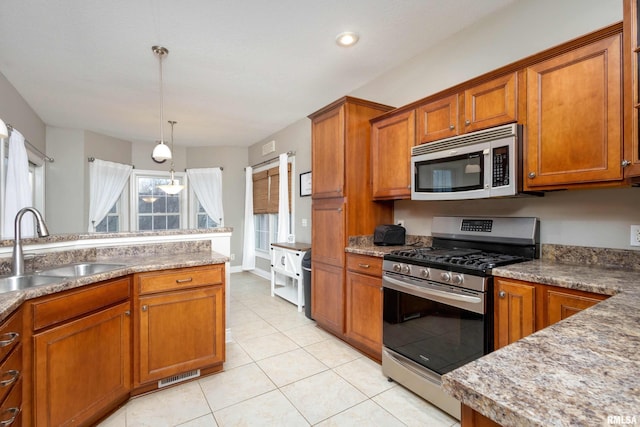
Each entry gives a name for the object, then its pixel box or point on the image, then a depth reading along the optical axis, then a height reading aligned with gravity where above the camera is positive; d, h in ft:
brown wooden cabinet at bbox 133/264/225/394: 6.52 -2.55
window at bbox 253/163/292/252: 17.42 +0.40
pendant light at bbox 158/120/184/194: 13.35 +1.08
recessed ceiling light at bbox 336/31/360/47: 8.11 +4.82
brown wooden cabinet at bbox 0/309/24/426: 3.93 -2.20
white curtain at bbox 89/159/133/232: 16.17 +1.41
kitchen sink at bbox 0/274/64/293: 5.46 -1.31
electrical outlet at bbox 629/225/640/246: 5.35 -0.43
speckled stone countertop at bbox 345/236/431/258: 8.20 -1.00
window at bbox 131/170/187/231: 18.63 +0.54
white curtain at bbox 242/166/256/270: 19.76 -1.31
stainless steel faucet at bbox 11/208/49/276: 5.59 -0.58
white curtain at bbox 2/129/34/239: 9.62 +0.84
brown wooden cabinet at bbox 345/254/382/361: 8.04 -2.60
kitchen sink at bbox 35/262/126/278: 6.28 -1.24
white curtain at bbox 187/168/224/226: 19.92 +1.54
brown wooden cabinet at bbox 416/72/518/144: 6.24 +2.38
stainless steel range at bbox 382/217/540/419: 5.73 -1.82
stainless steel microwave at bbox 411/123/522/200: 5.99 +1.05
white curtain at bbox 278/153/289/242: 15.58 +0.53
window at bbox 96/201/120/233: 17.15 -0.53
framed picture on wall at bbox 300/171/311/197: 14.35 +1.39
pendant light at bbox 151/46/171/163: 9.31 +1.87
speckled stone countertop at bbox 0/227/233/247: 6.32 -0.58
